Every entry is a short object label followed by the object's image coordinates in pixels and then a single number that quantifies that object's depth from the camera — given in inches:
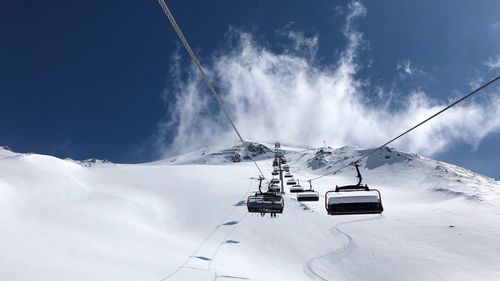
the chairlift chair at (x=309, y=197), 1290.8
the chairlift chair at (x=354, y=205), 780.6
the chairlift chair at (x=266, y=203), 1010.1
